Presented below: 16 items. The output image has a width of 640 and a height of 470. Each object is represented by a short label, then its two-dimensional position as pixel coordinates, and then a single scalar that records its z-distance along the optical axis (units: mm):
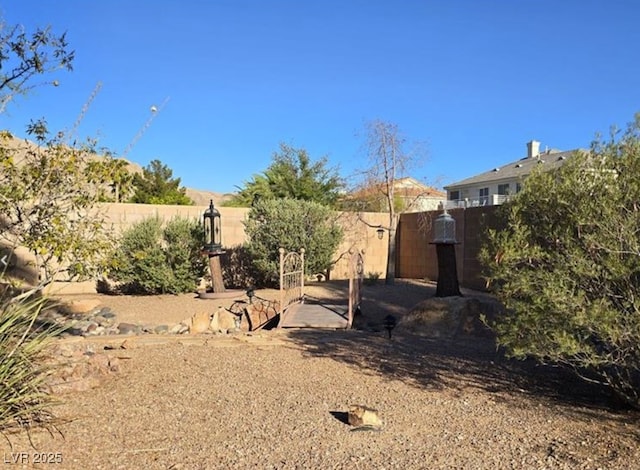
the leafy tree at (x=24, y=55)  5082
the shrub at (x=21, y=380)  3830
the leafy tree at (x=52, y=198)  4770
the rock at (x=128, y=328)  8500
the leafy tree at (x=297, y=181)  19062
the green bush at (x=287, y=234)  12297
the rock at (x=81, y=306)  10075
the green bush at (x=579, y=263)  3781
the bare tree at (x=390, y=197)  13664
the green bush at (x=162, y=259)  11320
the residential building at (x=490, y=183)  32312
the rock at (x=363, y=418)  4008
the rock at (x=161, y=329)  8505
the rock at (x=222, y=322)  8797
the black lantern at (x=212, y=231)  11453
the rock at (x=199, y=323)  8562
